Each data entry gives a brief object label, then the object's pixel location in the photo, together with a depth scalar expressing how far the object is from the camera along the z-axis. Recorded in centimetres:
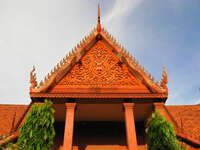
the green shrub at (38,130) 773
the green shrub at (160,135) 802
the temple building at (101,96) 1042
